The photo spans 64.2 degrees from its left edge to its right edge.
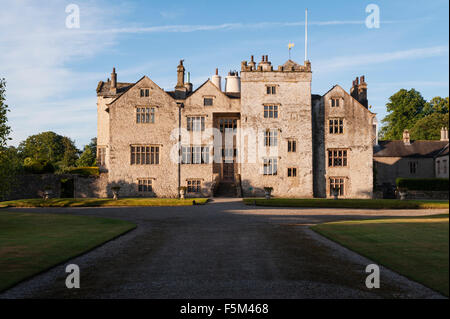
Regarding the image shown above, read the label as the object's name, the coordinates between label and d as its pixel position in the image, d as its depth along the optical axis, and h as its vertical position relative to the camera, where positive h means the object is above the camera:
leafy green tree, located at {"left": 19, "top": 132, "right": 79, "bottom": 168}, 84.31 +7.00
